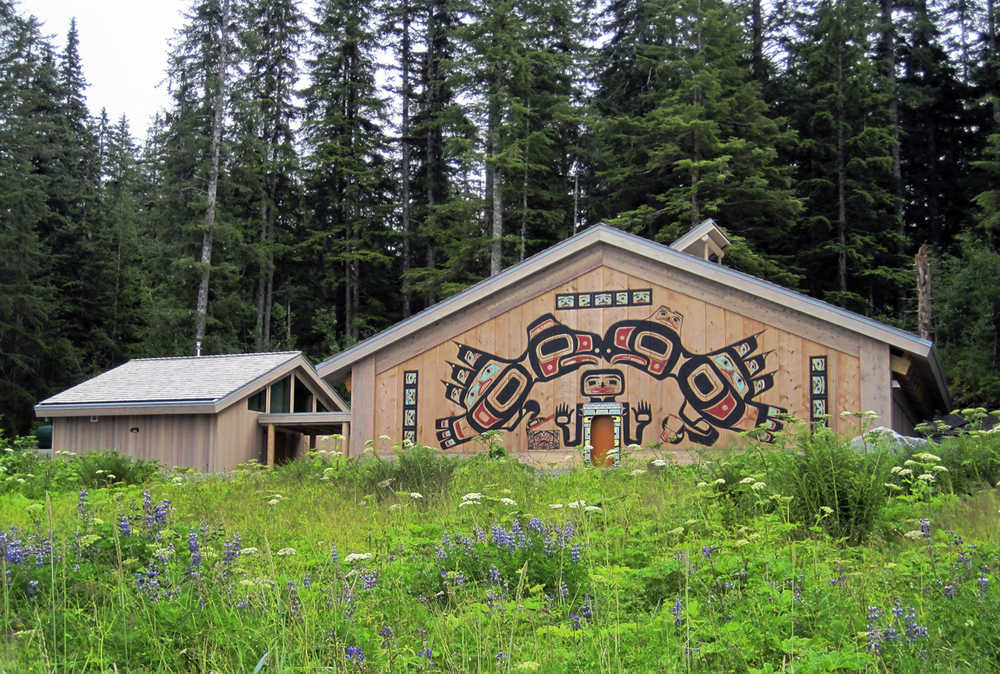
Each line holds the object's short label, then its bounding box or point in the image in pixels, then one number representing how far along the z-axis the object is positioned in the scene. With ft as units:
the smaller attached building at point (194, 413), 85.20
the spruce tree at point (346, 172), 153.38
